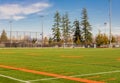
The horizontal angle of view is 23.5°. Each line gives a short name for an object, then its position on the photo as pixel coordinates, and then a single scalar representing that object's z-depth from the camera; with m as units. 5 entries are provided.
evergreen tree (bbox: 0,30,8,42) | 81.44
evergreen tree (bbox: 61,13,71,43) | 95.06
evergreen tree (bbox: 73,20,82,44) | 96.00
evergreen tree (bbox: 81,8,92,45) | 94.38
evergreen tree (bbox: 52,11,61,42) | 93.00
